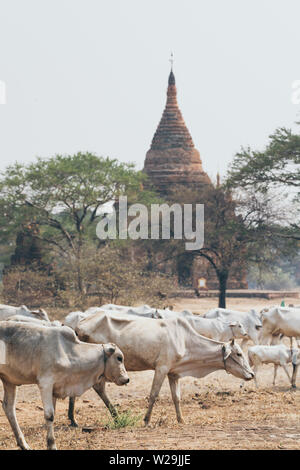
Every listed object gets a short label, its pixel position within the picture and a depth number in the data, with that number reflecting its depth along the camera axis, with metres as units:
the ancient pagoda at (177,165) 42.38
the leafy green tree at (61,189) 34.47
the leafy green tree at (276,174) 31.20
